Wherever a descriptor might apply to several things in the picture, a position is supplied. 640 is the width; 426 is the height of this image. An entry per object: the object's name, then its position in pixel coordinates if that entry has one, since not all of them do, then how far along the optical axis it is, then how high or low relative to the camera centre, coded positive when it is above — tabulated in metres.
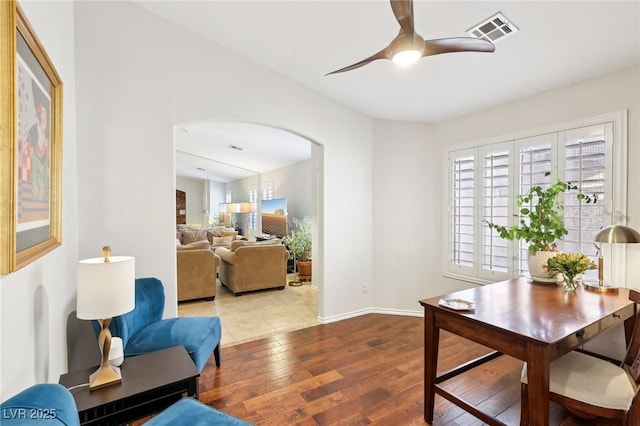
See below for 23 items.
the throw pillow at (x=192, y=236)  8.11 -0.70
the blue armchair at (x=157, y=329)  2.11 -0.92
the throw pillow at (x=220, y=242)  8.26 -0.88
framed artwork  1.01 +0.27
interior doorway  4.13 +1.14
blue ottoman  1.32 -0.93
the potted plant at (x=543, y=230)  2.59 -0.18
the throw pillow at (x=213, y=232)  8.82 -0.65
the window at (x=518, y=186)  2.58 +0.24
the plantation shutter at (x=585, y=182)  2.60 +0.24
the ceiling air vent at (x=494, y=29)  2.11 +1.33
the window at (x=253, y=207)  9.29 +0.09
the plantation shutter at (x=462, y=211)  3.61 -0.02
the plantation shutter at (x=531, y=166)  2.93 +0.44
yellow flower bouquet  2.31 -0.44
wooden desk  1.46 -0.64
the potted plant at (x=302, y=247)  6.01 -0.78
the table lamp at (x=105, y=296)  1.50 -0.44
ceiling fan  1.50 +0.92
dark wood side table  1.49 -0.94
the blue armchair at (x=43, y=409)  0.81 -0.58
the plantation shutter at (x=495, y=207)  3.27 +0.03
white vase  2.57 -0.51
